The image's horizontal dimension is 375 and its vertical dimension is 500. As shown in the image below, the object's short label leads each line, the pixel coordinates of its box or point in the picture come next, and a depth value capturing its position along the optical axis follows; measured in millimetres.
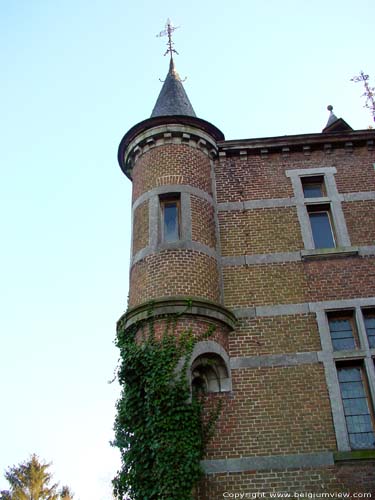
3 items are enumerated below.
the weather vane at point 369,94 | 19891
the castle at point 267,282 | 8320
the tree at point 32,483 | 27703
